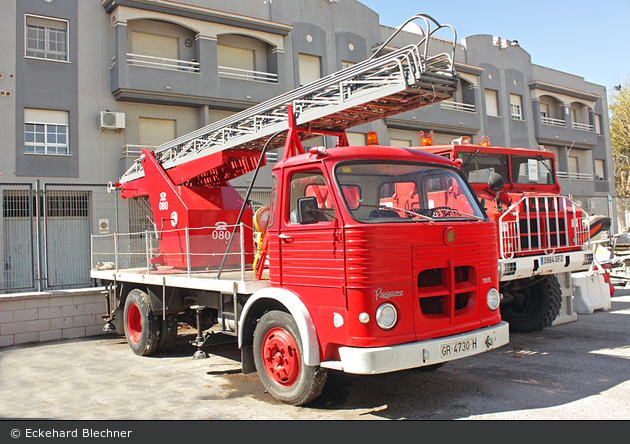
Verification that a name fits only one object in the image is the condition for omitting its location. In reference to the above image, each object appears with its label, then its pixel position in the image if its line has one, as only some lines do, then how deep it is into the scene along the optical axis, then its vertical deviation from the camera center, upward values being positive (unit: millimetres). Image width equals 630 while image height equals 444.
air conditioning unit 17422 +4754
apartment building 12117 +6383
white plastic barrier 9984 -1060
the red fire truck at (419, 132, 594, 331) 7301 +254
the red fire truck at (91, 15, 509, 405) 4480 -74
